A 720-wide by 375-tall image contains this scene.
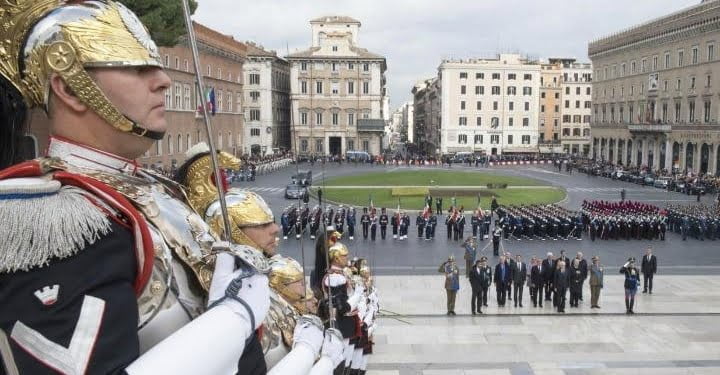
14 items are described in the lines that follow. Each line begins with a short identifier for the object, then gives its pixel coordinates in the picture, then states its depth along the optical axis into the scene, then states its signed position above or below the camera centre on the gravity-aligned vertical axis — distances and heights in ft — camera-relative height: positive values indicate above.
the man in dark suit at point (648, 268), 56.49 -11.48
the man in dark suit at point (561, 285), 50.52 -11.67
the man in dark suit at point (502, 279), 52.29 -11.57
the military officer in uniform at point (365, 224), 87.20 -11.35
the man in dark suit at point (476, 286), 49.34 -11.49
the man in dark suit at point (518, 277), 51.75 -11.32
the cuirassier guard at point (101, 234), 4.82 -0.79
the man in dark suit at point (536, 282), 52.06 -11.83
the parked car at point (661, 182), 157.06 -10.08
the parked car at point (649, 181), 163.02 -9.94
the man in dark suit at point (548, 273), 51.90 -10.97
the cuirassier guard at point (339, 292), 21.33 -5.36
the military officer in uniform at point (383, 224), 86.99 -11.32
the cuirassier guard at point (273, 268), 9.15 -2.63
